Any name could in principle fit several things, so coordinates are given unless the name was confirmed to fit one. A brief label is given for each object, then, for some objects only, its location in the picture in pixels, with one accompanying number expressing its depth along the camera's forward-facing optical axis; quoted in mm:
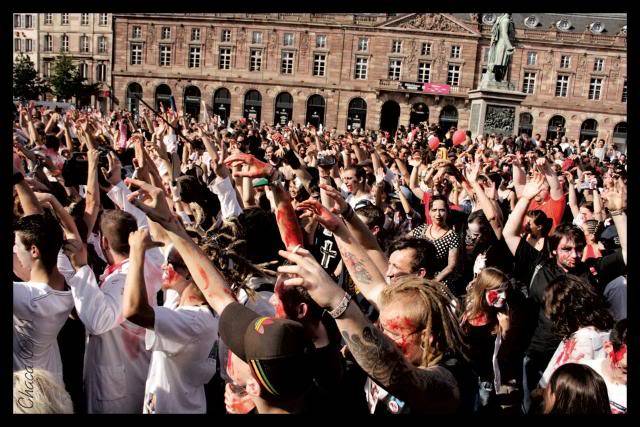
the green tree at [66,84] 42562
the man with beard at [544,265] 3869
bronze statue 16516
